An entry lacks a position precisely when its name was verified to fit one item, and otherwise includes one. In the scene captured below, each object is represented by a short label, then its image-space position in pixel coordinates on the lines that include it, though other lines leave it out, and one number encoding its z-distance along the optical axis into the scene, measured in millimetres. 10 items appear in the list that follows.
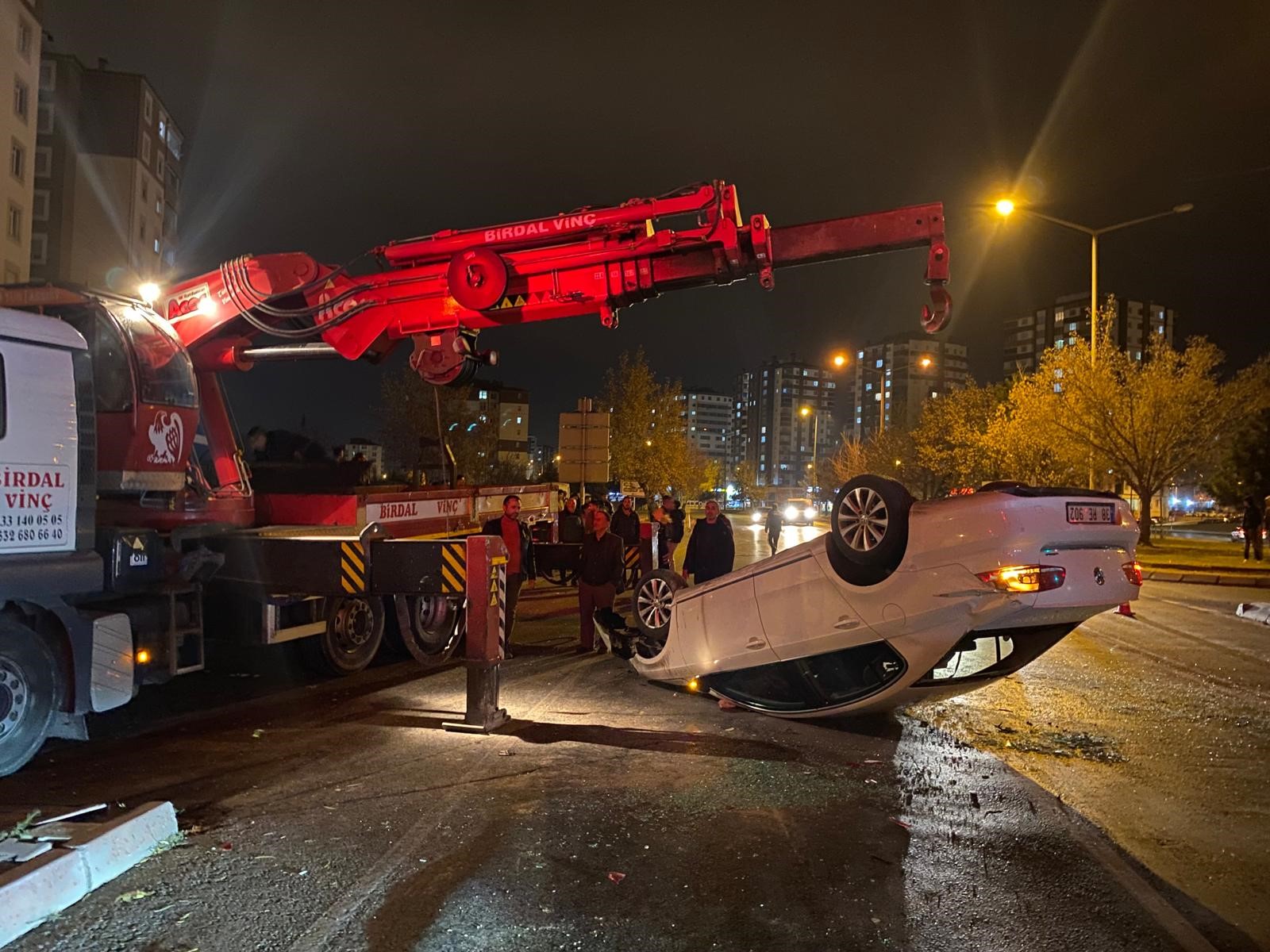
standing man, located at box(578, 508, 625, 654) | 10172
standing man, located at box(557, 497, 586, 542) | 14602
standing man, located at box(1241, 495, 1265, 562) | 23625
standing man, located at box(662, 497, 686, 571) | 15533
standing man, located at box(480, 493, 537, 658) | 10289
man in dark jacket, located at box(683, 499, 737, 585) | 10984
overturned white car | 5547
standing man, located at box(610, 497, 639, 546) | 15234
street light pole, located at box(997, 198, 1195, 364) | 19656
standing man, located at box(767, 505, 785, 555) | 23272
